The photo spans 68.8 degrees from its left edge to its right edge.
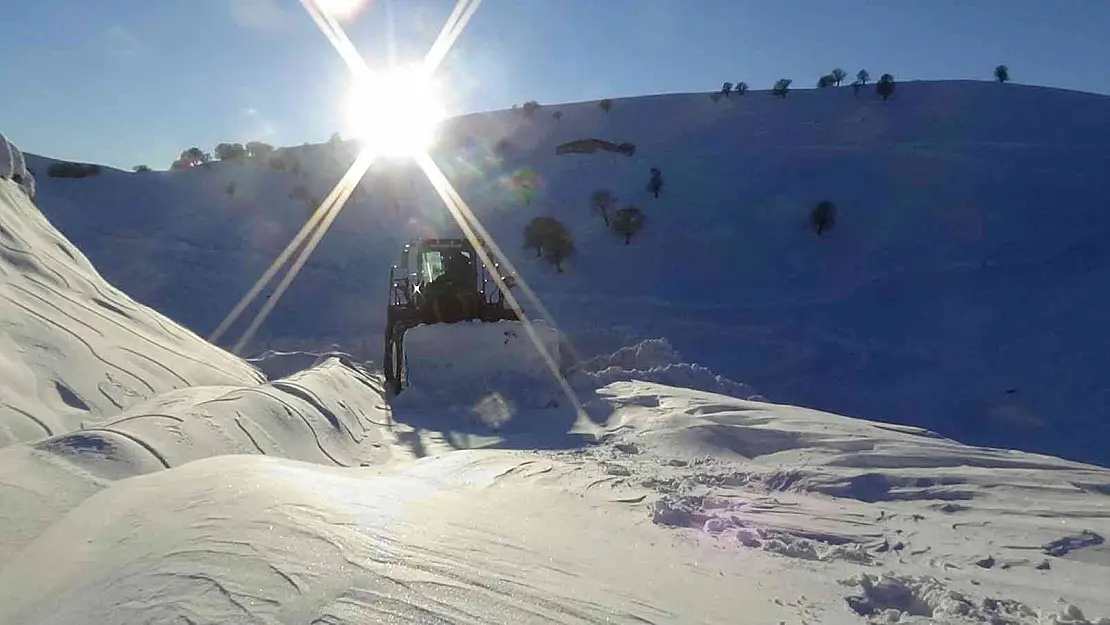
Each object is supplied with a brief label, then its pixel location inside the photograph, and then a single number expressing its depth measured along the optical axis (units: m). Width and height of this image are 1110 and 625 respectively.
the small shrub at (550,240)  37.34
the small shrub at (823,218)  38.75
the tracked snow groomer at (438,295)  14.60
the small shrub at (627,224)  40.06
